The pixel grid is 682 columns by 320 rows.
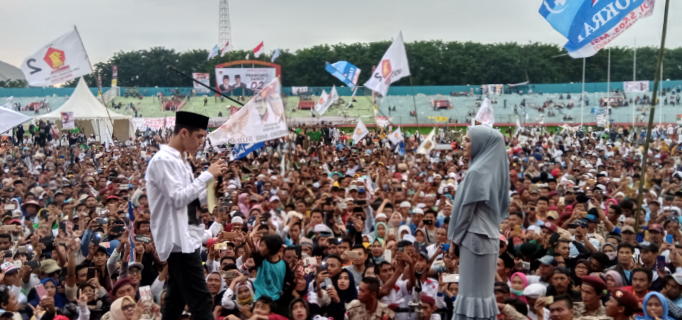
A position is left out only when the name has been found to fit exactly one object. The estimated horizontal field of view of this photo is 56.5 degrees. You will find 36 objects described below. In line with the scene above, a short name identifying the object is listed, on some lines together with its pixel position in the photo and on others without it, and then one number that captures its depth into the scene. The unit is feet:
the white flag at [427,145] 57.21
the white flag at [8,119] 26.08
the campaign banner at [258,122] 30.19
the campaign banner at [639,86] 192.34
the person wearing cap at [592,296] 17.30
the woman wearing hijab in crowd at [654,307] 15.94
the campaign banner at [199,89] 206.80
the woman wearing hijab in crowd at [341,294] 18.84
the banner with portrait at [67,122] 67.56
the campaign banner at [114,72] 222.17
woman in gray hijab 11.90
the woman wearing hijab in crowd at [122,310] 16.29
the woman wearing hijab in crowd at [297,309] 17.34
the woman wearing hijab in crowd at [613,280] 18.40
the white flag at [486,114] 52.80
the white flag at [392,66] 56.35
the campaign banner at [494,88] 203.86
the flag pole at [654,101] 22.91
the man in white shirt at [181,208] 11.43
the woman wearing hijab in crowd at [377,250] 21.76
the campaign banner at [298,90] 204.64
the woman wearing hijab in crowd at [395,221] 27.53
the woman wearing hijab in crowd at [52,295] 18.37
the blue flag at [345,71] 69.31
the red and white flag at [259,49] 126.21
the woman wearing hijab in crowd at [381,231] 25.91
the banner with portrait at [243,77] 108.27
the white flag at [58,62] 40.29
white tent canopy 86.64
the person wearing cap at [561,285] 18.57
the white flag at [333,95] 83.03
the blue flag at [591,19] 27.04
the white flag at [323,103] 80.42
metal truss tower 187.21
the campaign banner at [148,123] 97.96
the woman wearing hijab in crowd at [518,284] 18.44
